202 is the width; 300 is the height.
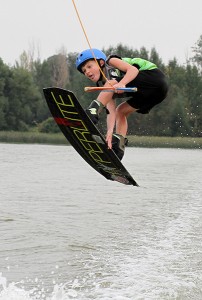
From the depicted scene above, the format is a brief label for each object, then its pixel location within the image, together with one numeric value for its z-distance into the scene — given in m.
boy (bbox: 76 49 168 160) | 16.45
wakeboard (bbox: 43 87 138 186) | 17.23
